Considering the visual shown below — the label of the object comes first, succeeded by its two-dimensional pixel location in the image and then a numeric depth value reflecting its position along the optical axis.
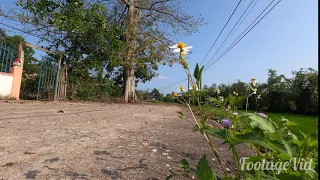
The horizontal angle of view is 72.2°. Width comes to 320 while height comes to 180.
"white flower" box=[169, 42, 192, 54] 0.86
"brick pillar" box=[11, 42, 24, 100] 5.94
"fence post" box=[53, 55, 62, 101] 7.12
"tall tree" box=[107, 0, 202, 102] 10.34
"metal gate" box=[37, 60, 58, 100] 7.21
